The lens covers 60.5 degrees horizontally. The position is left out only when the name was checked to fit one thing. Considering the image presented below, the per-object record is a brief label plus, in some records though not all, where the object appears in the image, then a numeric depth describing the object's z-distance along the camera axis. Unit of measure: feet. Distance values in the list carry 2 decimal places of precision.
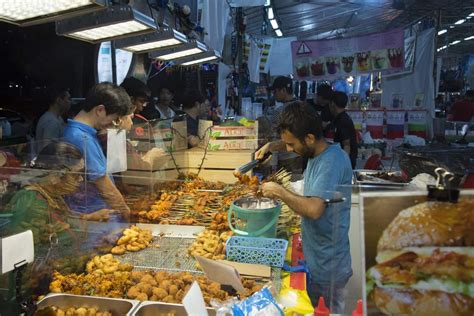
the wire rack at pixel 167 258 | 8.79
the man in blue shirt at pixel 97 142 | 9.55
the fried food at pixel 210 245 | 9.32
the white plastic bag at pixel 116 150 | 10.87
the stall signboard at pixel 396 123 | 35.27
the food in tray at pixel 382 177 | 12.81
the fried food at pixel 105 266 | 8.42
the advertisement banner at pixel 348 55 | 34.99
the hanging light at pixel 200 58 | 23.30
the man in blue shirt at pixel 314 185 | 9.17
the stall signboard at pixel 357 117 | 36.76
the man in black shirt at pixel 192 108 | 21.18
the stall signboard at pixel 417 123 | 34.83
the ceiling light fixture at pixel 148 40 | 15.55
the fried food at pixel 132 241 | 9.76
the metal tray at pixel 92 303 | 7.06
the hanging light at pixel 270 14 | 40.19
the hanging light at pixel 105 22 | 11.07
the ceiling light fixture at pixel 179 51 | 19.19
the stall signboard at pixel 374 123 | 36.22
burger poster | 3.94
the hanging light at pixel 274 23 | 46.77
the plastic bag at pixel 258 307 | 5.30
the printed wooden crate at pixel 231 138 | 16.88
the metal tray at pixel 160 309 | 6.89
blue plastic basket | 8.74
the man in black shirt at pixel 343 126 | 21.77
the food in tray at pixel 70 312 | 6.72
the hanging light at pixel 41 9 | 8.89
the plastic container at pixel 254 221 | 9.57
